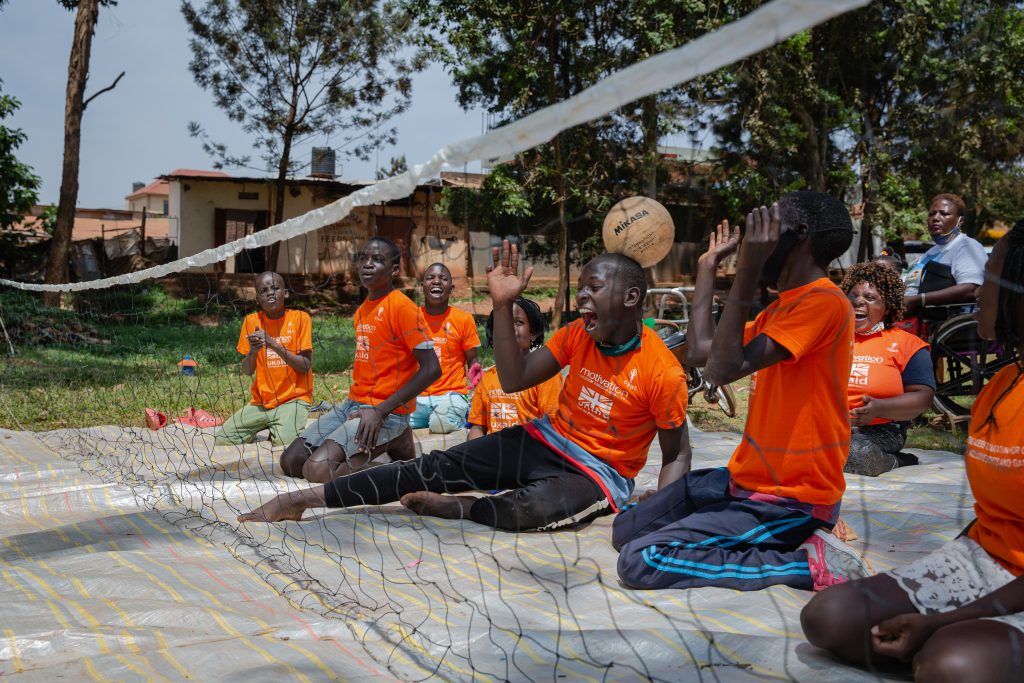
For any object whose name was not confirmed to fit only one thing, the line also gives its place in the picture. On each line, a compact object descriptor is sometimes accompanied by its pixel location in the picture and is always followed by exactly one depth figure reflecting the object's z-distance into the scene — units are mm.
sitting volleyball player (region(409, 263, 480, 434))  5977
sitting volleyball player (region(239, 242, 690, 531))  3521
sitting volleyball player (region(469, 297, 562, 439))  4820
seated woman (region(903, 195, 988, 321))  5883
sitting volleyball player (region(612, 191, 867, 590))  2727
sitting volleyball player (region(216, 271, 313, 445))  5828
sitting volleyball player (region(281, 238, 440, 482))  4527
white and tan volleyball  3537
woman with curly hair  4488
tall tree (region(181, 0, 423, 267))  19234
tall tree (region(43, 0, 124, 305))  13711
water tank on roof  21422
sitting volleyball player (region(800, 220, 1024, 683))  2109
